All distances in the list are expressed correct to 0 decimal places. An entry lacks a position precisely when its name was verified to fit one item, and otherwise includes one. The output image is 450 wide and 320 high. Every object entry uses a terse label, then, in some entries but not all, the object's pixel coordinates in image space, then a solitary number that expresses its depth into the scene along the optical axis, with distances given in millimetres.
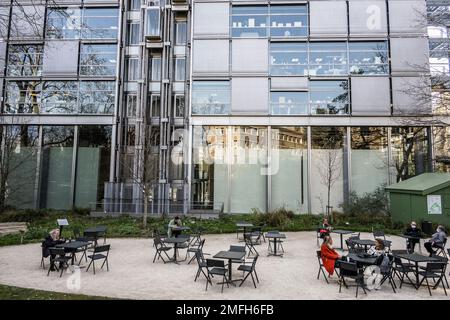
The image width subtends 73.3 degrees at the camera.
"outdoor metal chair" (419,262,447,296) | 7875
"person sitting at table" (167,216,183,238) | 13938
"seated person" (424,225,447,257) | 11045
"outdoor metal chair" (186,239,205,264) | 10188
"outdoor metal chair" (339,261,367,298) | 7694
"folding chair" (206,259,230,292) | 7914
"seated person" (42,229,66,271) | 9852
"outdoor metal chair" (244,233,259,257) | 12517
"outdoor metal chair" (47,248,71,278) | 9133
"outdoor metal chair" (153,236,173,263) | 10711
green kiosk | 16859
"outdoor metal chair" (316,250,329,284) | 9033
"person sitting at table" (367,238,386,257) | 9172
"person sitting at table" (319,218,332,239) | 14114
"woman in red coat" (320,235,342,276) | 8812
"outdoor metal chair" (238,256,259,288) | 8269
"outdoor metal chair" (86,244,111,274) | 9308
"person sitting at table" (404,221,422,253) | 12133
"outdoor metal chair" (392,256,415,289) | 8405
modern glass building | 23500
